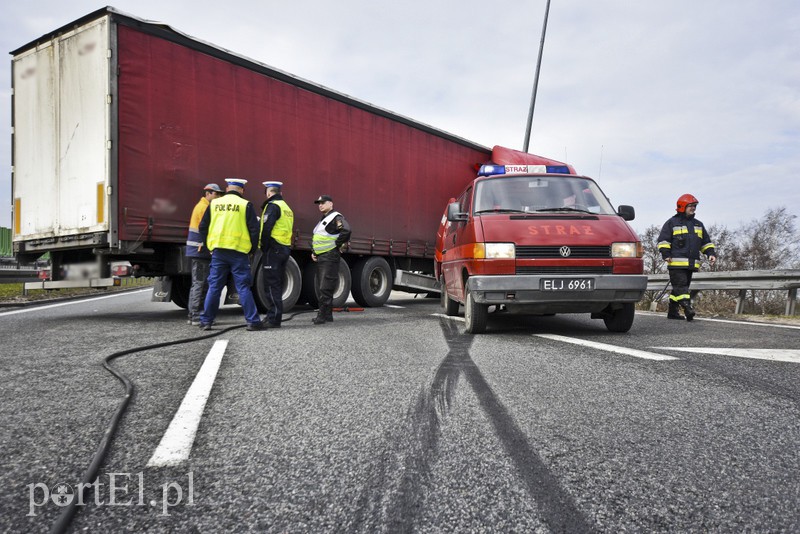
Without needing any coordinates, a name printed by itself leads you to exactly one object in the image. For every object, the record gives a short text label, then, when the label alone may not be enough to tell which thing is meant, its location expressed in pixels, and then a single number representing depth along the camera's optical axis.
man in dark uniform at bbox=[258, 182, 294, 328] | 6.71
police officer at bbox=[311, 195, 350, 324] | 7.34
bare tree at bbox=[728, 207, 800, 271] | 17.97
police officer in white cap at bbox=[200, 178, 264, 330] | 6.36
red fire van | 5.39
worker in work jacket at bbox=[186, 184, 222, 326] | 7.02
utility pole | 18.56
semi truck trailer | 6.61
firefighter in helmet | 7.88
